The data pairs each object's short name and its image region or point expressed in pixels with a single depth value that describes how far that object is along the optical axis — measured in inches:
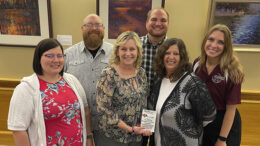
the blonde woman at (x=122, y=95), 57.0
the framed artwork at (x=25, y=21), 92.6
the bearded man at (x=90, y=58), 73.7
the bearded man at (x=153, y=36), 75.7
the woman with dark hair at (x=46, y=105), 46.6
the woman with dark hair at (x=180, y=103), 54.5
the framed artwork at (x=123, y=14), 90.0
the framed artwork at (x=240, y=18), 85.6
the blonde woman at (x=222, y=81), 58.3
